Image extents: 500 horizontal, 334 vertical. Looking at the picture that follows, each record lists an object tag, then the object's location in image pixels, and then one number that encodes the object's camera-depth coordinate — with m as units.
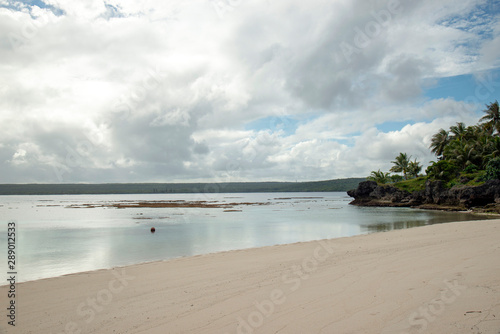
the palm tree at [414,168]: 81.81
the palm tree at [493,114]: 56.34
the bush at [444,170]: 58.53
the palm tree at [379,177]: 85.62
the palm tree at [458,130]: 67.96
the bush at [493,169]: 43.86
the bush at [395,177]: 89.63
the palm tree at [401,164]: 83.81
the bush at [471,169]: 55.08
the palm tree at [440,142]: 69.62
